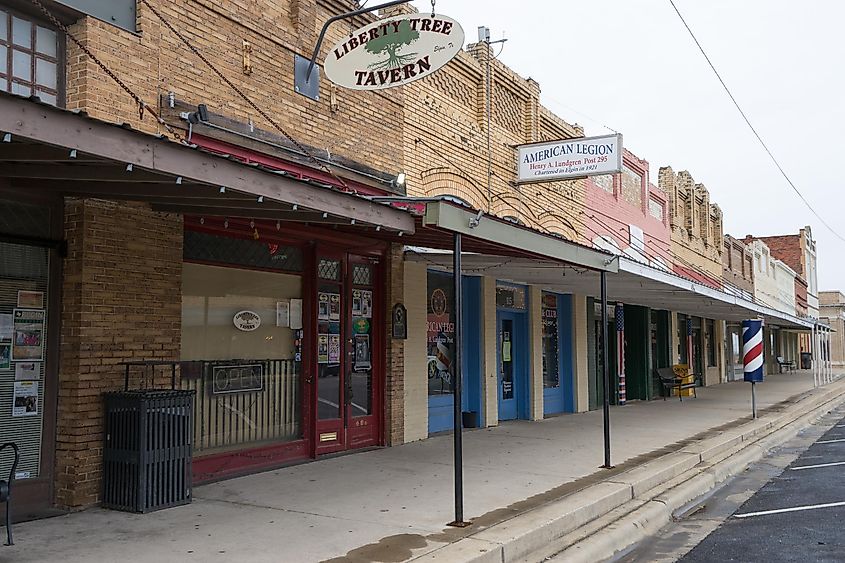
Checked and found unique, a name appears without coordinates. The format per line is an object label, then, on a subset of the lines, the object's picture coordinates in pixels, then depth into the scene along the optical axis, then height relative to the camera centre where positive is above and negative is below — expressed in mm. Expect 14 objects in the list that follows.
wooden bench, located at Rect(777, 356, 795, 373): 43331 -1289
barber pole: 16047 -188
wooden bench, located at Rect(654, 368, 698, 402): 21809 -1068
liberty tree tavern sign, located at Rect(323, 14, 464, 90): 9078 +3319
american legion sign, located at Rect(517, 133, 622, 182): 13914 +3270
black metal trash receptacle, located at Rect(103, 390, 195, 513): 7027 -946
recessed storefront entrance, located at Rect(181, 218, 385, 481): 8648 -31
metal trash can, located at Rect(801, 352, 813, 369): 53875 -1313
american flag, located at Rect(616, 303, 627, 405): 20031 -143
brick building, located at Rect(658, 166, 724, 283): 25969 +4176
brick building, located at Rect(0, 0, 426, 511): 6020 +1101
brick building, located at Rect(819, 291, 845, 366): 61634 +1918
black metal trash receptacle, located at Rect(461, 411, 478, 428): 13530 -1300
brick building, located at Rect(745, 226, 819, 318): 55438 +5887
